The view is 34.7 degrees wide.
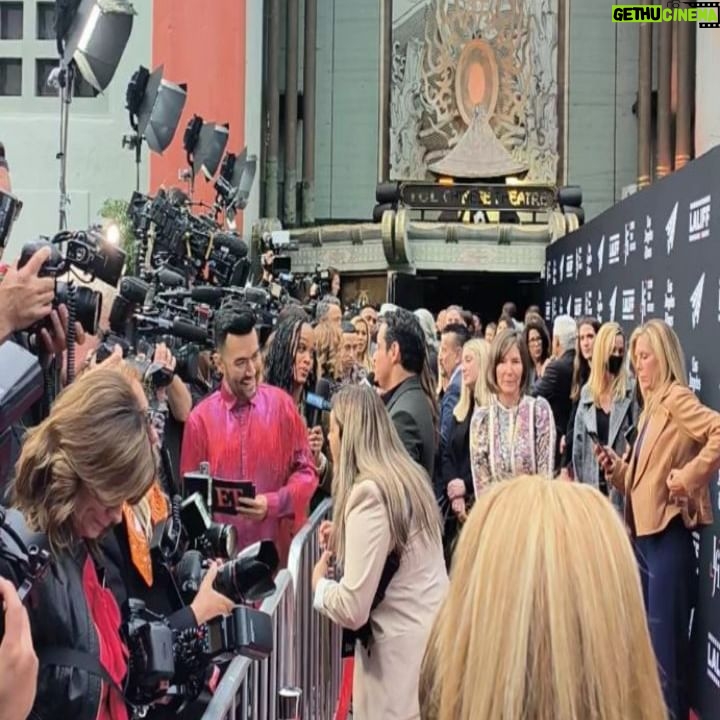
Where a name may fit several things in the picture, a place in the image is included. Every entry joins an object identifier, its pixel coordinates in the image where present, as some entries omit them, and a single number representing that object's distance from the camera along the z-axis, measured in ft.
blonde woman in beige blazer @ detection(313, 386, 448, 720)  9.82
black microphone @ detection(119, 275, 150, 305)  10.81
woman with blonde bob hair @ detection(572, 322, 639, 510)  19.07
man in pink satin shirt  13.09
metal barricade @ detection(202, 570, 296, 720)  7.90
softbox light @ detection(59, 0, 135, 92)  18.88
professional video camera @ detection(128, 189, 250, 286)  20.21
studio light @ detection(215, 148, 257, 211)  35.65
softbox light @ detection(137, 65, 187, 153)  29.22
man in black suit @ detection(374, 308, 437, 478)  13.91
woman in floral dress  16.63
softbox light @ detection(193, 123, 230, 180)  37.60
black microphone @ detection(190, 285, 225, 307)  15.31
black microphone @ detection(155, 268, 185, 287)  15.23
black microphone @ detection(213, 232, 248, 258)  20.97
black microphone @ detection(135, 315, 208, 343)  12.43
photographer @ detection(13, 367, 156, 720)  5.71
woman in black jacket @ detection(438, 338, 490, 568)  17.39
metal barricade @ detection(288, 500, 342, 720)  11.95
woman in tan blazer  14.39
